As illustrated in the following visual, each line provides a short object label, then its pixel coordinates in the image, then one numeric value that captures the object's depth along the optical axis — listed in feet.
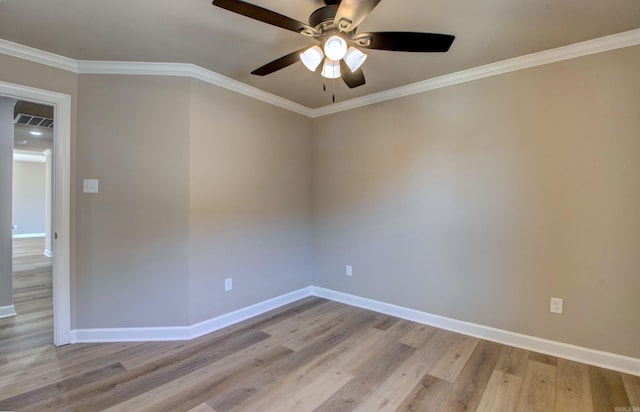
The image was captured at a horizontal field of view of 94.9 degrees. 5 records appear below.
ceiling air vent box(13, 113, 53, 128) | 12.95
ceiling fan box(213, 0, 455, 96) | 4.63
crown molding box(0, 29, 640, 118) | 7.17
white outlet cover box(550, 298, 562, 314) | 7.75
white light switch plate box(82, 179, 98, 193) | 8.38
